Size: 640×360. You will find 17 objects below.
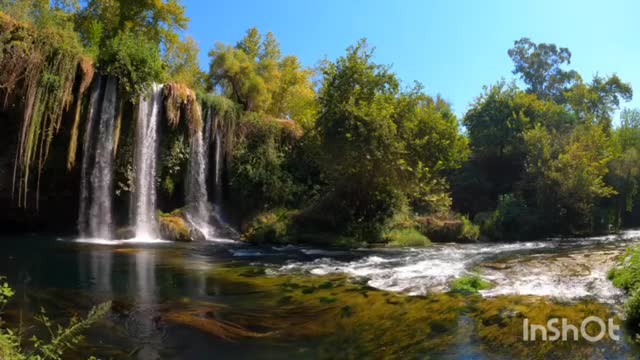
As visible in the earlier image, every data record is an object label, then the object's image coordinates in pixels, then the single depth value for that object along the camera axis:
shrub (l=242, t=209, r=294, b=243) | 23.20
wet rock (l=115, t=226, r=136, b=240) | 21.88
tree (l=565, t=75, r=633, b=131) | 47.91
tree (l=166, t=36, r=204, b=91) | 38.12
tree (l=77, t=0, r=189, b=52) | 33.28
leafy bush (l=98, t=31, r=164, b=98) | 22.92
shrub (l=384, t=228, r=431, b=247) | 23.25
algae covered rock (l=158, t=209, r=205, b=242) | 22.19
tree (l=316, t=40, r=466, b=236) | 22.45
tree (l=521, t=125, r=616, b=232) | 30.72
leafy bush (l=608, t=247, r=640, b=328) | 8.09
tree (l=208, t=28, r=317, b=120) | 34.16
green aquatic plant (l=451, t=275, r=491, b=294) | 10.59
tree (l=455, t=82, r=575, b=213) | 36.31
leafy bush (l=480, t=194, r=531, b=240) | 28.98
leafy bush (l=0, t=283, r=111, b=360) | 4.80
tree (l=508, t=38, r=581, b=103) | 70.19
